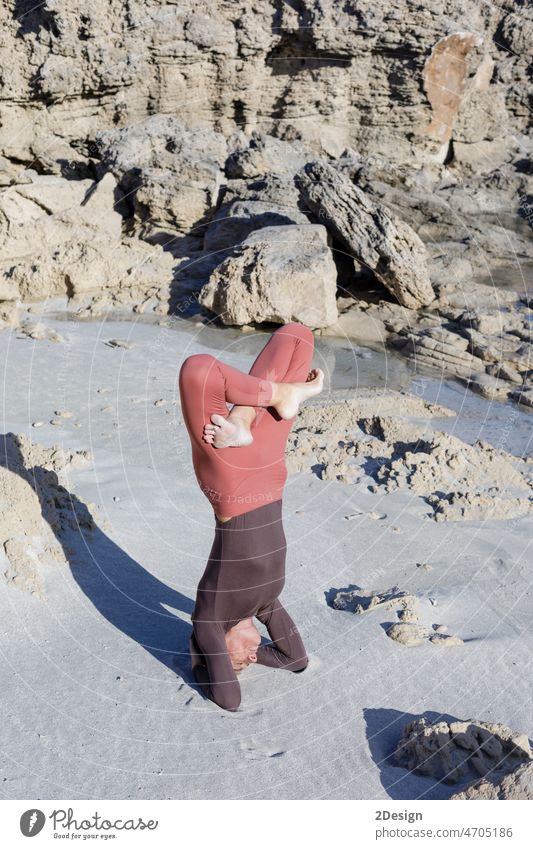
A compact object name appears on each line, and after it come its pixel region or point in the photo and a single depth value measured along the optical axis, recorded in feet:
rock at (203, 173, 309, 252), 32.78
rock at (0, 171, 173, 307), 29.81
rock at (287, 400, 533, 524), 17.98
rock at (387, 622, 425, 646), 13.16
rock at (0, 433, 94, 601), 13.48
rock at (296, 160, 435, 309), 30.63
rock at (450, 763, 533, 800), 9.18
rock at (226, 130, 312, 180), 36.76
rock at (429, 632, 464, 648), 13.08
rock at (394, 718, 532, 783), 10.35
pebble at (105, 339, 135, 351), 25.86
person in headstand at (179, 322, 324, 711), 11.15
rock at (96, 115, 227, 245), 34.40
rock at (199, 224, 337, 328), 27.86
